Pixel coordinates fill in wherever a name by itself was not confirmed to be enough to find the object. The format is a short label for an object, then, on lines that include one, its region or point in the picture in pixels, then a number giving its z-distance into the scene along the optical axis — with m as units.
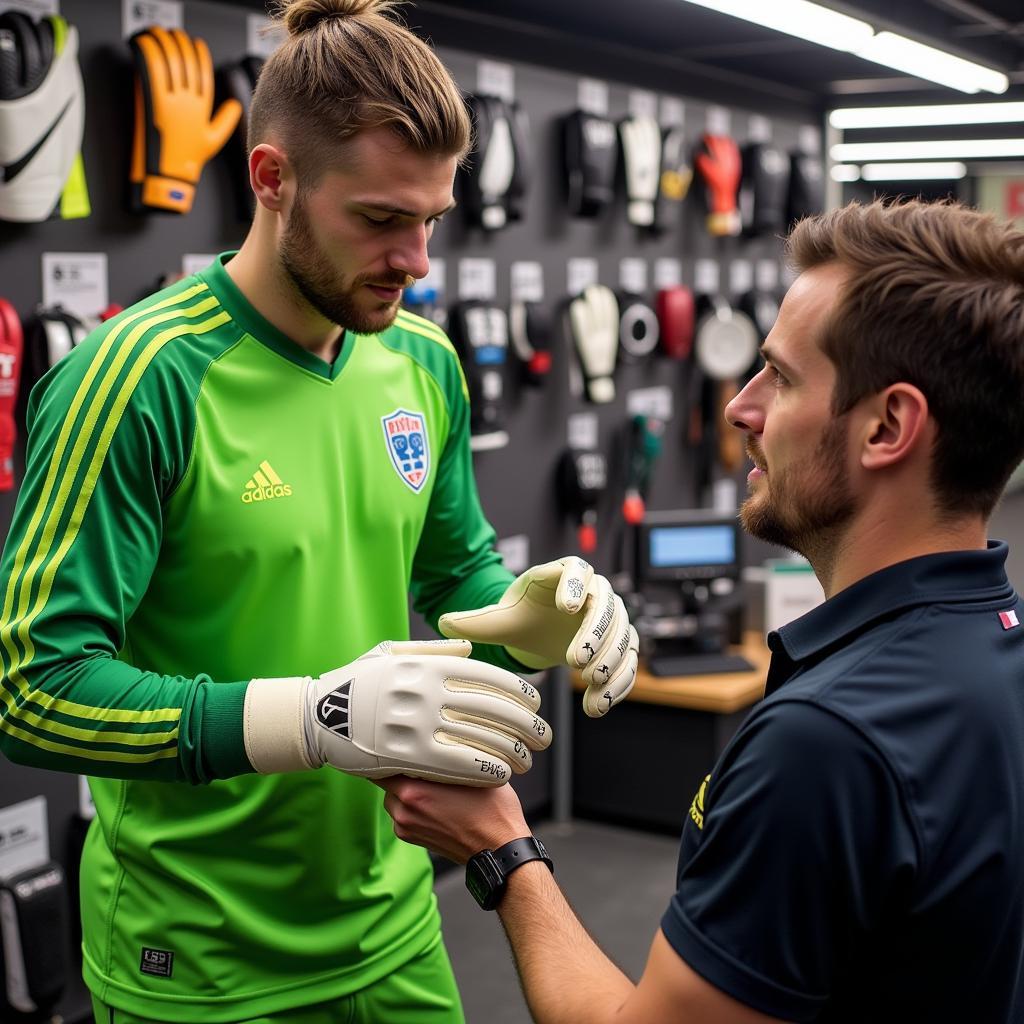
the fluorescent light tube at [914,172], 12.04
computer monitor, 4.39
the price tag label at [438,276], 3.78
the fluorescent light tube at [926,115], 6.54
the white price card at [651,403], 4.82
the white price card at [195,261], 3.09
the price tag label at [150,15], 2.87
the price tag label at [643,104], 4.70
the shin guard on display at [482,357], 3.84
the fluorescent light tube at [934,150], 9.09
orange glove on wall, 2.82
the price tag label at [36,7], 2.60
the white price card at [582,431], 4.52
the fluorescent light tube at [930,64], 4.04
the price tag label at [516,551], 4.20
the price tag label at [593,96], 4.42
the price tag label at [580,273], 4.47
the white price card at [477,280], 3.97
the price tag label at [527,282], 4.20
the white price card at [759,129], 5.46
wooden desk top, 4.11
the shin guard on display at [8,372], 2.63
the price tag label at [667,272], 4.95
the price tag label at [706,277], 5.18
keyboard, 4.28
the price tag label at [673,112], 4.89
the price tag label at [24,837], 2.86
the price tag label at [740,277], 5.41
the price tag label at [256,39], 3.16
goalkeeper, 1.42
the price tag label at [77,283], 2.80
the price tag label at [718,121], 5.16
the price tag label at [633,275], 4.75
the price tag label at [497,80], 3.94
